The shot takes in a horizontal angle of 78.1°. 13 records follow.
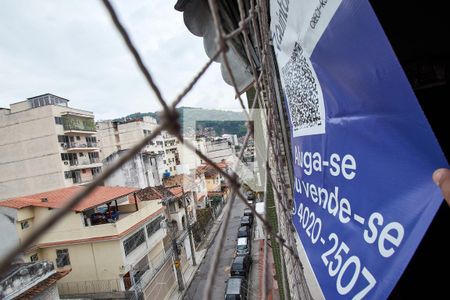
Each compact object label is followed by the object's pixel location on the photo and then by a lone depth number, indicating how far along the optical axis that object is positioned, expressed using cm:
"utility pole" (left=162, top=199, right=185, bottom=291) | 1444
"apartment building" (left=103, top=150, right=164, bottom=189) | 2264
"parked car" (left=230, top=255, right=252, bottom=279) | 1455
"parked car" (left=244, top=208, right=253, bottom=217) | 2432
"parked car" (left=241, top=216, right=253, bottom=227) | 2216
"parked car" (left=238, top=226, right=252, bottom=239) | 1959
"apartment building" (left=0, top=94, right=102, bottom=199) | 2195
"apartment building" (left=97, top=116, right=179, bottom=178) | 3309
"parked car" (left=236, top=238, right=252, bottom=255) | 1729
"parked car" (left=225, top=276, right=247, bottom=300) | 1197
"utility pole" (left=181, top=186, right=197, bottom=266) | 1770
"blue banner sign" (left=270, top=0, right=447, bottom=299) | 71
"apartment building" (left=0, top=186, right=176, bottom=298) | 1220
